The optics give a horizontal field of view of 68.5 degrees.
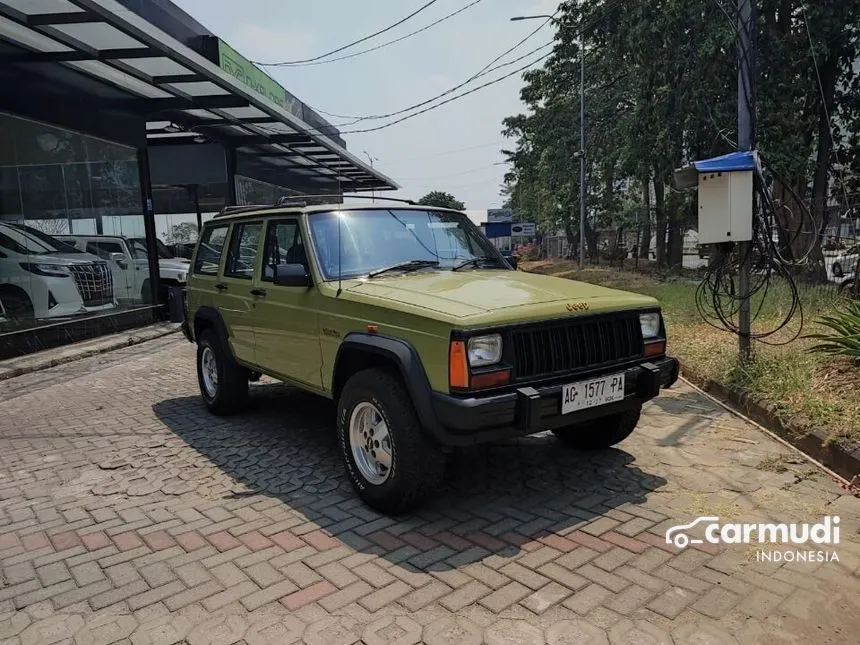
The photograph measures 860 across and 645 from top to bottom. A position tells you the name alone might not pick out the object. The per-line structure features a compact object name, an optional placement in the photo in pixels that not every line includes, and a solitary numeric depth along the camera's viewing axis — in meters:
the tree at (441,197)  84.44
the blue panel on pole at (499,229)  39.74
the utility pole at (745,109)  5.98
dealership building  8.84
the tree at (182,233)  20.99
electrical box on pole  5.72
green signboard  11.70
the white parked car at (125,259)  11.25
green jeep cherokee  3.34
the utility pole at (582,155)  20.75
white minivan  9.17
